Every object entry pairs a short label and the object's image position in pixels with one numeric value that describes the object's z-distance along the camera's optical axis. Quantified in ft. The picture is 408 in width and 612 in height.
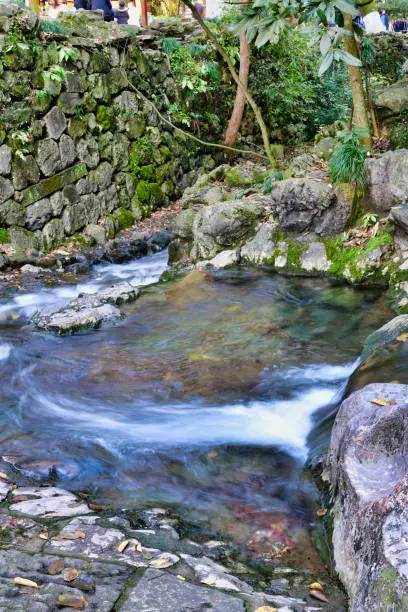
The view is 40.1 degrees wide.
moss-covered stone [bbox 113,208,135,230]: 38.22
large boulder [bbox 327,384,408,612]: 7.50
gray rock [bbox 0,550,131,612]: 7.89
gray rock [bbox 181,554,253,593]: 9.01
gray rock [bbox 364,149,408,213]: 26.11
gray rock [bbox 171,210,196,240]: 33.42
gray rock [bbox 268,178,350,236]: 27.50
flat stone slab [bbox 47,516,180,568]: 9.46
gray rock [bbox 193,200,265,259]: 30.81
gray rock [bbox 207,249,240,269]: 30.42
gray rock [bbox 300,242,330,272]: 27.73
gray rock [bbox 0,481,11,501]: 11.92
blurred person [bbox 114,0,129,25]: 46.50
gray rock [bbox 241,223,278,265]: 29.60
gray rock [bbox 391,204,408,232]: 24.29
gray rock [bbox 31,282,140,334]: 23.63
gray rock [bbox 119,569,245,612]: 8.06
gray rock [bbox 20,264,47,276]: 31.71
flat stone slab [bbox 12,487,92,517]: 11.27
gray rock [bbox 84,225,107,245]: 35.91
